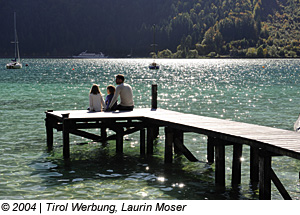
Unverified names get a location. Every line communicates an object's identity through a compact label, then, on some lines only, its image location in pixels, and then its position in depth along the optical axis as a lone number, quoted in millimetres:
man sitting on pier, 18625
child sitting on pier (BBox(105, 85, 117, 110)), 19016
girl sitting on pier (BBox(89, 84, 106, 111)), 18641
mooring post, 20203
